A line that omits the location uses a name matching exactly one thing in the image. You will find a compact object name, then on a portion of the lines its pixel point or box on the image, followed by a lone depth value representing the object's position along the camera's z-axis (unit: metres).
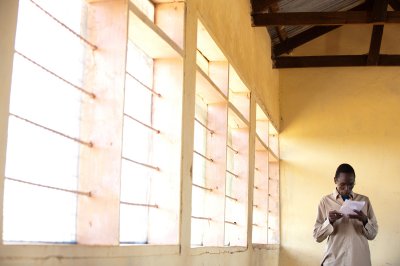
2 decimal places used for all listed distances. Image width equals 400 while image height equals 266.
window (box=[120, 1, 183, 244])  4.02
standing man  5.24
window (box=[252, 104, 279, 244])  8.61
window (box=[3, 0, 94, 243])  2.77
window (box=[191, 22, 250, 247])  5.73
